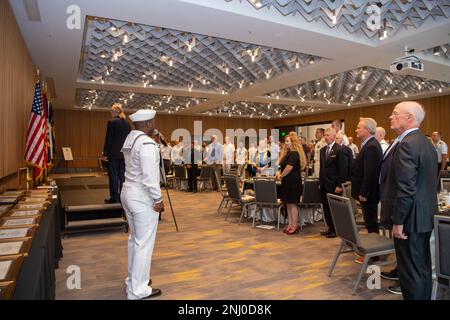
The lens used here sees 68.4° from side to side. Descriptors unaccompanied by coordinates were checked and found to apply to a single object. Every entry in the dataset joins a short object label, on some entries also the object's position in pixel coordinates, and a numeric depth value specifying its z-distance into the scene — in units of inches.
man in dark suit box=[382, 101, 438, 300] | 101.1
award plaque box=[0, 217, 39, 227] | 95.3
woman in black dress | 213.9
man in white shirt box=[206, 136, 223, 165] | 489.7
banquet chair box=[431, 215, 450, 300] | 97.1
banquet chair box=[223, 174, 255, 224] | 245.6
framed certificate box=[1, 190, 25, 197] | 155.8
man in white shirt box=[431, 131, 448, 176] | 380.2
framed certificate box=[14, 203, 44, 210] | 124.5
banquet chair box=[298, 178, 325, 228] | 227.0
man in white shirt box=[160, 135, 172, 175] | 555.0
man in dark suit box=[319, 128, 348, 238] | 195.3
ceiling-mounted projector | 263.1
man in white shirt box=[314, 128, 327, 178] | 361.8
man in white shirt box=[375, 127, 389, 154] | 227.5
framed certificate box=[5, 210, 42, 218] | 109.0
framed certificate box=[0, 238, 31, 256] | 70.4
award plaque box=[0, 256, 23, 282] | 58.6
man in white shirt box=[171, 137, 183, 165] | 533.6
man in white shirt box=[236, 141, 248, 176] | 556.8
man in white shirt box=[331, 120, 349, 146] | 217.8
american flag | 198.8
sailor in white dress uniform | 116.7
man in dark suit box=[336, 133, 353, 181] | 196.4
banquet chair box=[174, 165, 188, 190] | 453.7
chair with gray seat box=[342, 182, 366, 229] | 178.3
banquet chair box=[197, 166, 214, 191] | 440.8
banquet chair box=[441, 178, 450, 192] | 201.9
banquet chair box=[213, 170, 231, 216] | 277.6
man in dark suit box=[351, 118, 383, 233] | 155.1
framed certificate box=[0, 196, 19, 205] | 134.3
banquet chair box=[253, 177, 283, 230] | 225.5
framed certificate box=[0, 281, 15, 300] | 52.9
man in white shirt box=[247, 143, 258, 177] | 490.1
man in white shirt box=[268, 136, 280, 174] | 418.3
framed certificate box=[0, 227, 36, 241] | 83.0
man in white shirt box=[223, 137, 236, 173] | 514.8
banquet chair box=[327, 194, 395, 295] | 125.3
